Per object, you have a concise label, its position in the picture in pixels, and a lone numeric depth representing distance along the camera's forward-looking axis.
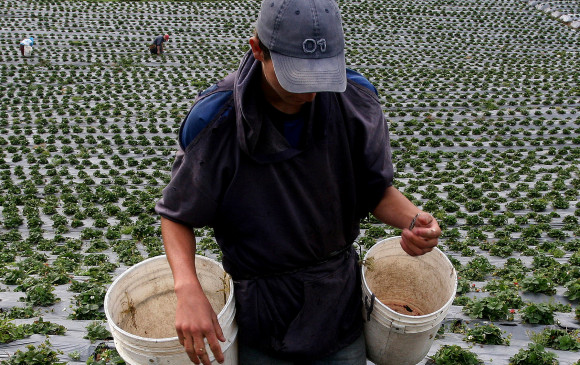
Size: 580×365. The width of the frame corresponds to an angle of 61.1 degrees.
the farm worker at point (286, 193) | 1.63
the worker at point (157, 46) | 12.62
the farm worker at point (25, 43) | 12.25
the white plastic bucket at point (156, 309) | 1.74
